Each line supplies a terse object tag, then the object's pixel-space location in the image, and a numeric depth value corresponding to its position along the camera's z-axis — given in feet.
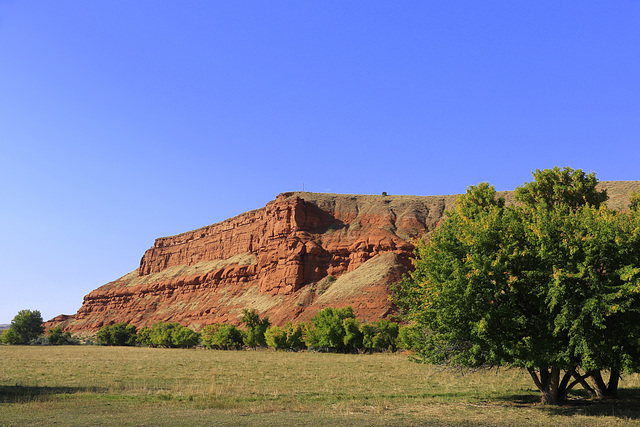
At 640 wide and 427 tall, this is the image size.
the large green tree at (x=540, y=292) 56.13
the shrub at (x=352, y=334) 244.67
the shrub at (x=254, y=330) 310.86
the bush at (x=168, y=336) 349.20
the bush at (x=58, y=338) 401.16
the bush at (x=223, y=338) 311.47
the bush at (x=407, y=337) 76.54
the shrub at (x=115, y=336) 423.23
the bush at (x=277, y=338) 283.18
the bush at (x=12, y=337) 429.79
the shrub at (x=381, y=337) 240.32
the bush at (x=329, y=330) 248.93
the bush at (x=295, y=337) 279.69
